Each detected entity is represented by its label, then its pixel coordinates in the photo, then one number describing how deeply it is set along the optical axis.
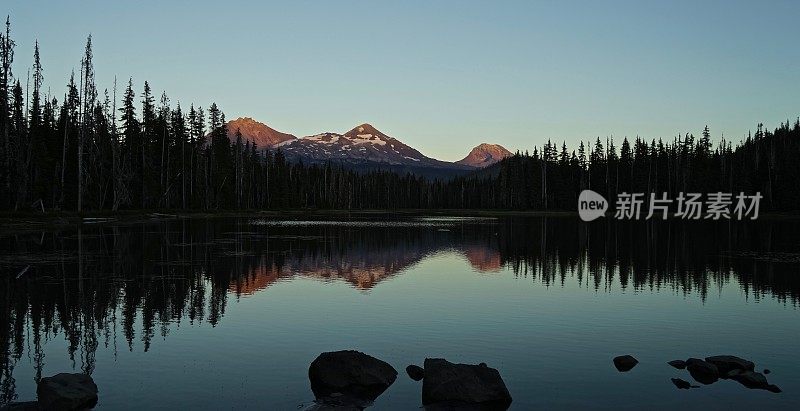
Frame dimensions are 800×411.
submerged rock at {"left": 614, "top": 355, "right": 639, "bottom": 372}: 15.82
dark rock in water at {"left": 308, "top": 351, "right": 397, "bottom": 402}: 13.75
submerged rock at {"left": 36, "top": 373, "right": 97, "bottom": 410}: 11.62
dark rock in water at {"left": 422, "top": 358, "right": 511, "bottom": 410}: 12.91
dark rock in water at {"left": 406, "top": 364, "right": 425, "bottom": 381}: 14.66
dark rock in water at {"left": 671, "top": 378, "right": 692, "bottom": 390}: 14.29
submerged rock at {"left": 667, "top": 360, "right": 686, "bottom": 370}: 15.90
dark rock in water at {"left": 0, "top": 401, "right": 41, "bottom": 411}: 11.30
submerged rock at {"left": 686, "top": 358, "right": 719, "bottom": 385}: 14.90
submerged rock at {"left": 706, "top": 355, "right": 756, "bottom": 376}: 15.35
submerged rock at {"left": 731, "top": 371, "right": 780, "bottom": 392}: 14.35
